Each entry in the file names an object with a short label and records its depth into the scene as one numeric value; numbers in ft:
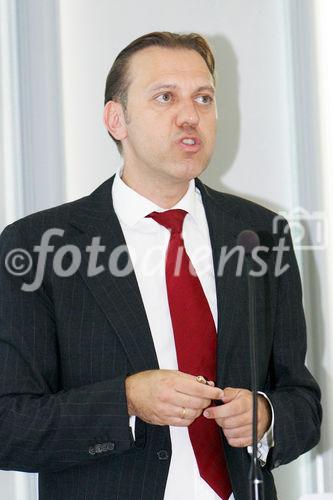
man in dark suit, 10.88
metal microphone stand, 10.21
